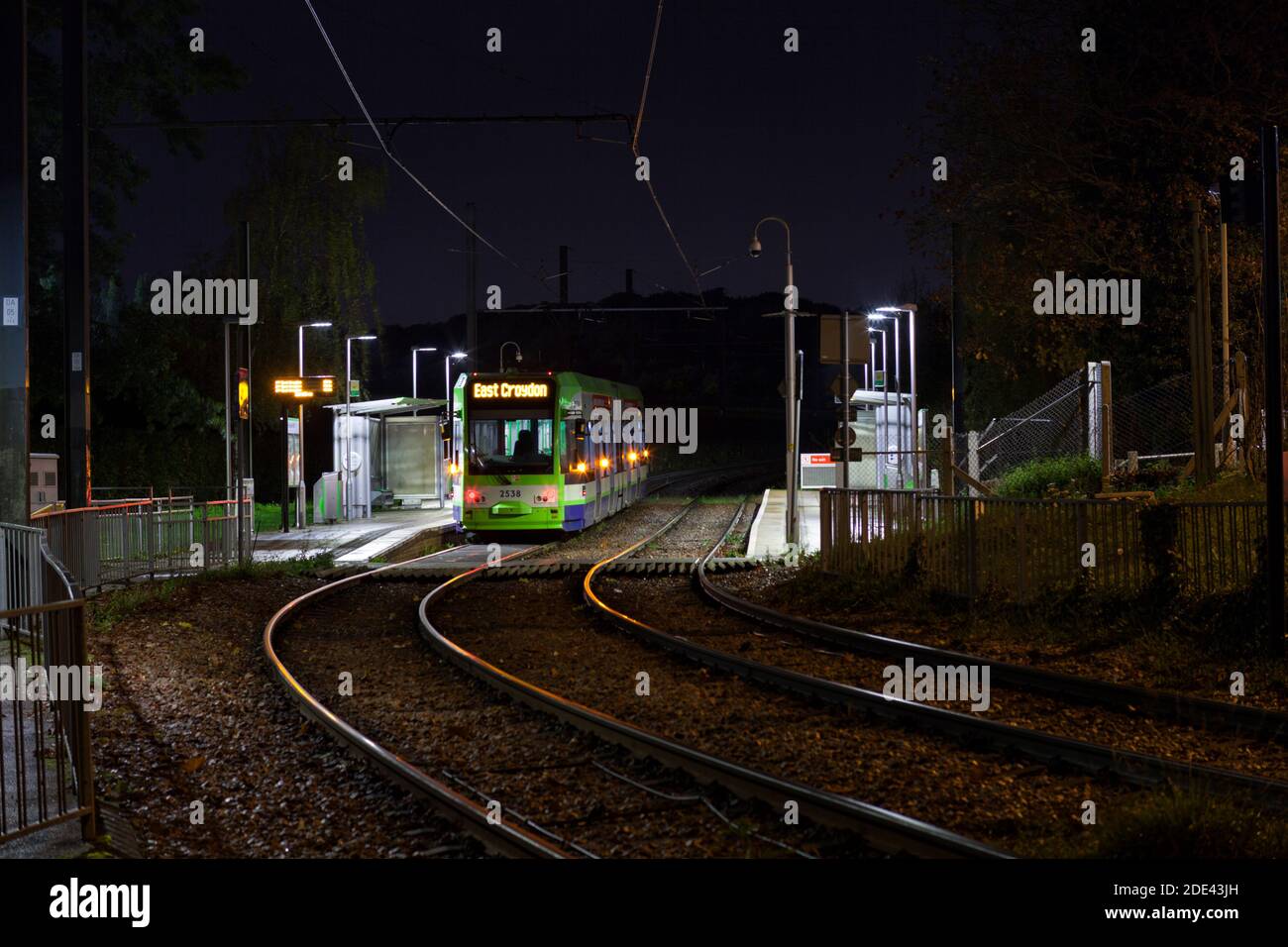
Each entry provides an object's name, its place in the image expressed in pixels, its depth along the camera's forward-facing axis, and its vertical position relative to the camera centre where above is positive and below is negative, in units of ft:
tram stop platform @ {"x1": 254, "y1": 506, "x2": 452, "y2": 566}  82.61 -5.45
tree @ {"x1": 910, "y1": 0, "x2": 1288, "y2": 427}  69.87 +18.10
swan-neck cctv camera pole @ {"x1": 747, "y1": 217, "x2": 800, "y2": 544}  78.79 +4.98
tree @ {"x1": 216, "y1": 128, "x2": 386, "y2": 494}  143.54 +25.01
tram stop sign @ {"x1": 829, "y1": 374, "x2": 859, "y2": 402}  65.51 +3.66
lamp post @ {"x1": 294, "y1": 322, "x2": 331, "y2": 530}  105.40 -3.15
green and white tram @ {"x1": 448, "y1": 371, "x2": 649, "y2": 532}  83.30 +0.76
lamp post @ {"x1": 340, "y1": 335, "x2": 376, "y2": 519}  109.85 +0.27
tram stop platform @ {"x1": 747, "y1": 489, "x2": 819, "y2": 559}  76.38 -4.89
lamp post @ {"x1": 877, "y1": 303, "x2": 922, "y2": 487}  110.27 +11.01
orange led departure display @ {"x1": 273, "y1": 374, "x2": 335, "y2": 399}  97.09 +5.93
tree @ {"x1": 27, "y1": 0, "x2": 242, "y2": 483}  103.50 +29.51
